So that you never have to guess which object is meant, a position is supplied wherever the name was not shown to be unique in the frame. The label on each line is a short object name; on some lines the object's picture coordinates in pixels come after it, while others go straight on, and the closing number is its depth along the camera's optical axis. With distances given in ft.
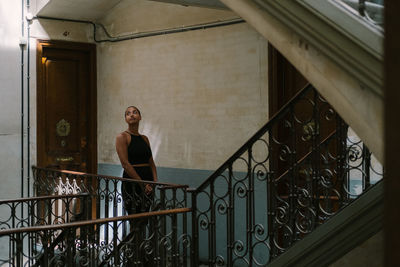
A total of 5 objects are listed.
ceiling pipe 25.66
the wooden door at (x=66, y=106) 30.78
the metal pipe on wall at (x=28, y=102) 29.71
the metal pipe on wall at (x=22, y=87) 29.44
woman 20.99
